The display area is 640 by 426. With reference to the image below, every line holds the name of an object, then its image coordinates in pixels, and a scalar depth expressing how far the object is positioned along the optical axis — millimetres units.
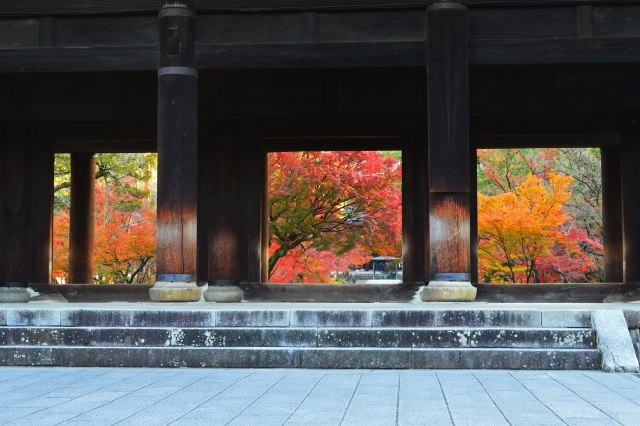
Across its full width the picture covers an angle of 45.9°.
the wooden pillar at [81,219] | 16812
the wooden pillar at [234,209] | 14031
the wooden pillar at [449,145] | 9914
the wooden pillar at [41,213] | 14758
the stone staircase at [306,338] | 8156
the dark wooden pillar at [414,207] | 14141
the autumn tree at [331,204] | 19625
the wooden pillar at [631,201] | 13938
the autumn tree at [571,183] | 21625
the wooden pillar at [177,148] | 10234
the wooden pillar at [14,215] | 14133
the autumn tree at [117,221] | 19906
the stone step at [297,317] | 8359
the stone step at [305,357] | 8039
